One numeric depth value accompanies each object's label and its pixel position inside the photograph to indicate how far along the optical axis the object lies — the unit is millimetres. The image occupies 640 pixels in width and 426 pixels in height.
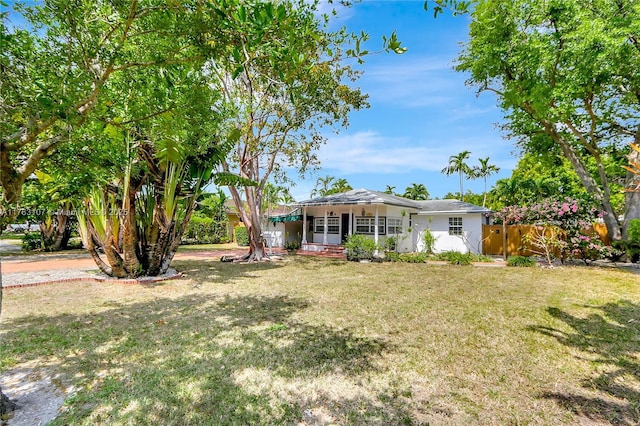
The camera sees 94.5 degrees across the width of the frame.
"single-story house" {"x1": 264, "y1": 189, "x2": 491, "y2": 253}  21875
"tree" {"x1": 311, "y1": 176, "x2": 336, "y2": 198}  44931
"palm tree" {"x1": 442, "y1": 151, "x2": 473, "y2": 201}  47812
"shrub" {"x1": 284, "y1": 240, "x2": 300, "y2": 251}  25709
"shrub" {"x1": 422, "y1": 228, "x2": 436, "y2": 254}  22094
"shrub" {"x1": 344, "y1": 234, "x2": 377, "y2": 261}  18281
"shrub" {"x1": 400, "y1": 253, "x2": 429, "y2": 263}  17625
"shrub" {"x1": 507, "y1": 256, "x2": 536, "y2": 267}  15312
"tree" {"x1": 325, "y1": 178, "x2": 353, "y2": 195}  45394
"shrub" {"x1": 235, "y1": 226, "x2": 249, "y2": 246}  31281
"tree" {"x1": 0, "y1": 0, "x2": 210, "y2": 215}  3289
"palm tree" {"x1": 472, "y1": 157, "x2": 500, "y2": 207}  47188
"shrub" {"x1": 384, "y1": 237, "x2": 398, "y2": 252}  19859
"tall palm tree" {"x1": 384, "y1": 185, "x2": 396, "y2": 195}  55250
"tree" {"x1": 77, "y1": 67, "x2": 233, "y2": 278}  9795
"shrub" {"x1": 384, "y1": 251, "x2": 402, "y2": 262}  18203
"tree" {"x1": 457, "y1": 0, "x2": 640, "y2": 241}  13461
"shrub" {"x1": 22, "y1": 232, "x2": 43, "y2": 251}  22312
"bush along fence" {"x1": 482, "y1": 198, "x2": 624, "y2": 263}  14875
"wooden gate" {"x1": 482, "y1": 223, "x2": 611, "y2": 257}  18980
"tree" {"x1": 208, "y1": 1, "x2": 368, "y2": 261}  15547
